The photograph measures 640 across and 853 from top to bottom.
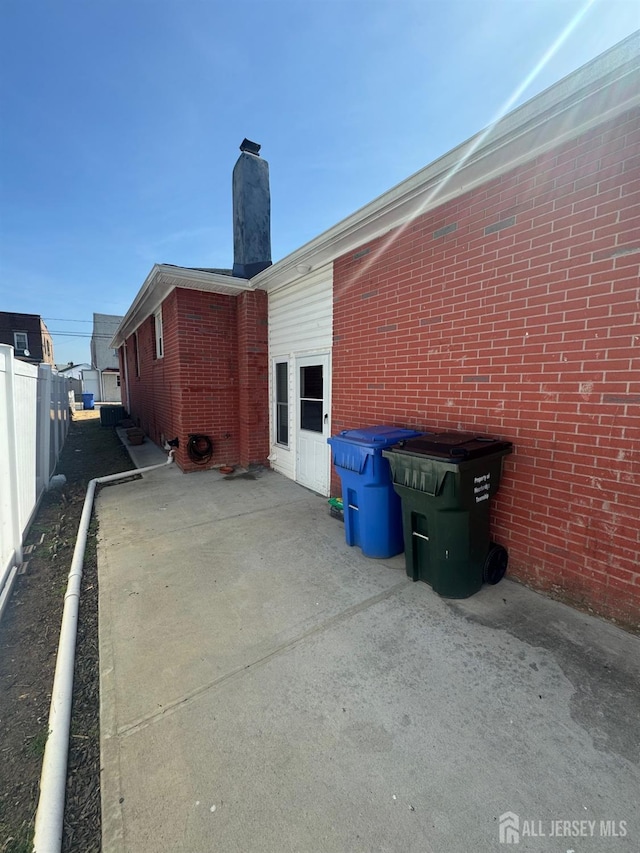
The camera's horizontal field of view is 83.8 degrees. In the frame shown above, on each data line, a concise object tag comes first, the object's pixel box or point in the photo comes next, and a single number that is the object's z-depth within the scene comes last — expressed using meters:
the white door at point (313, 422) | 5.50
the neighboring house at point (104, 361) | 32.66
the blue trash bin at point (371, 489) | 3.35
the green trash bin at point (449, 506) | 2.63
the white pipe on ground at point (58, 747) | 1.33
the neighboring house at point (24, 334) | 27.27
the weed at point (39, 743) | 1.71
